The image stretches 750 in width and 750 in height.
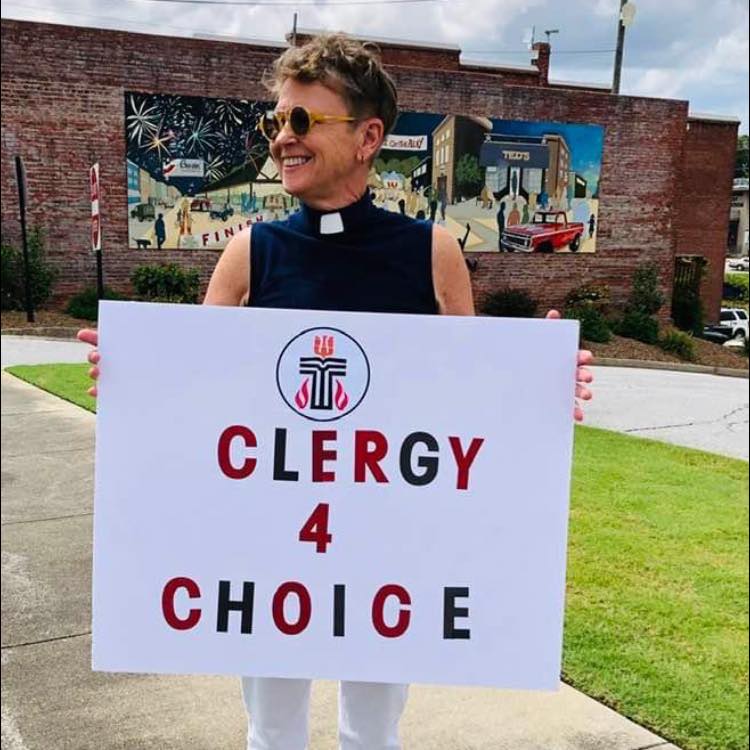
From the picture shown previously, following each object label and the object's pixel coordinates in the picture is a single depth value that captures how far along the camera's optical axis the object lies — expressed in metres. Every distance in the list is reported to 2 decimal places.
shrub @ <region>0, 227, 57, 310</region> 10.03
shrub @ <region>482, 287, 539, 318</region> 10.68
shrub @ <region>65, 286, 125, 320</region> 9.40
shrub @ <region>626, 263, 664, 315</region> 15.11
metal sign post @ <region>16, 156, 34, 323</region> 9.62
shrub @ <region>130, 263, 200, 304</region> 8.20
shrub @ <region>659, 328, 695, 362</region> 14.28
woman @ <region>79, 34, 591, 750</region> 1.57
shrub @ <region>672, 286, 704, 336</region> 15.84
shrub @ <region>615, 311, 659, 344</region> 13.92
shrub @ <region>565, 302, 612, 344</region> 12.84
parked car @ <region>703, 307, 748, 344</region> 15.45
